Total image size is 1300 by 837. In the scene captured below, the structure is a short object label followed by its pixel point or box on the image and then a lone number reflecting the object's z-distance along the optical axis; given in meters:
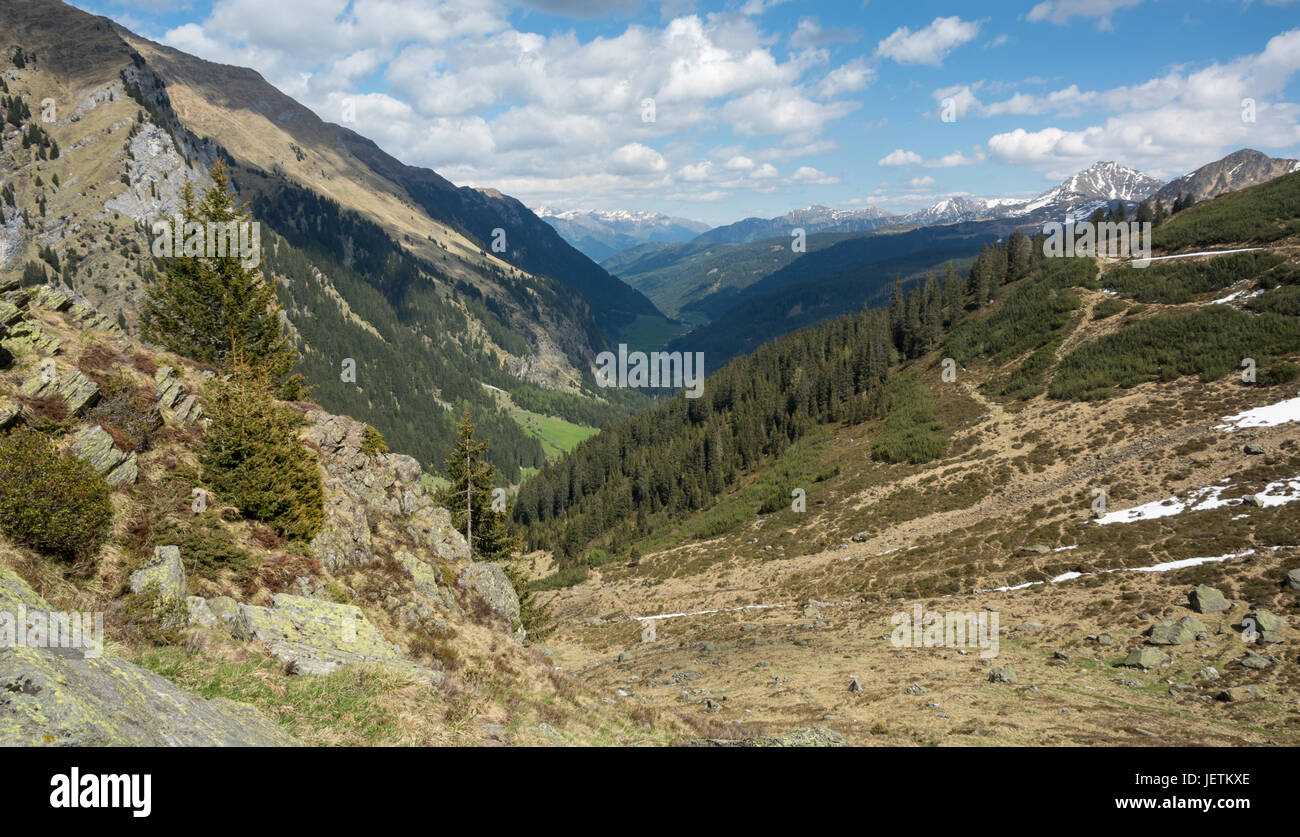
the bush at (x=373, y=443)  34.90
